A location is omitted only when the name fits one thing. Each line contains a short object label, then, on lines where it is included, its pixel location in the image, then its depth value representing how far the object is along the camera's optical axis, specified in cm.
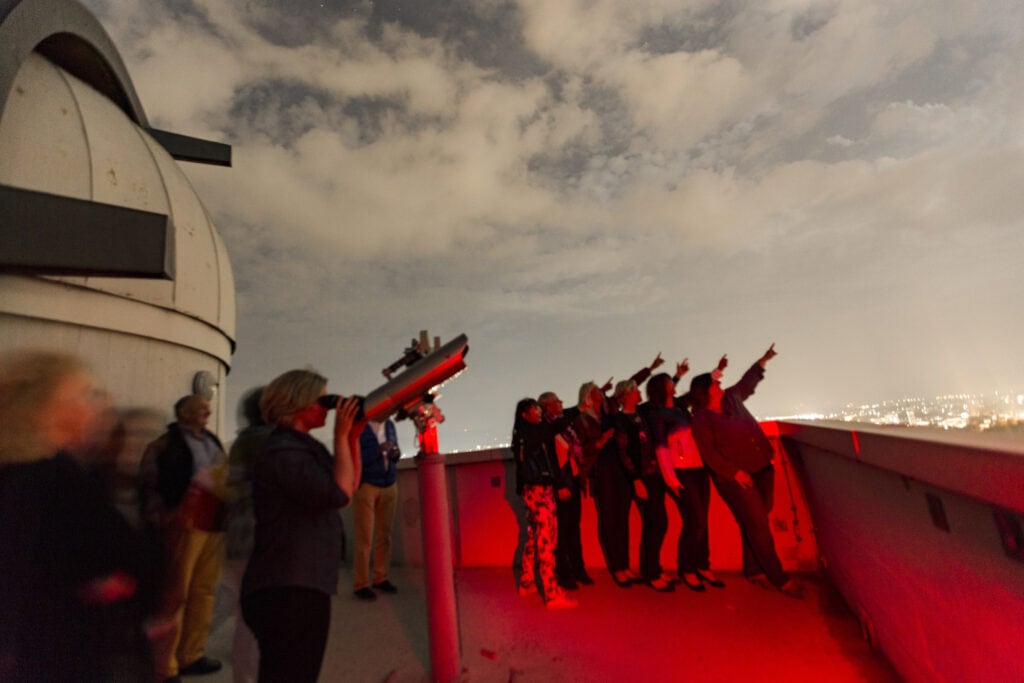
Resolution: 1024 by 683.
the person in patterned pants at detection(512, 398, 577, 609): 370
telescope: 188
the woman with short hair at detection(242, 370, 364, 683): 159
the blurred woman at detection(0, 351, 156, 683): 136
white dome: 426
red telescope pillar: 263
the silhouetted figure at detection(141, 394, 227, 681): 258
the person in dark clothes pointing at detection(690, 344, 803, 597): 369
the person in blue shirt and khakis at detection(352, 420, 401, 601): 423
